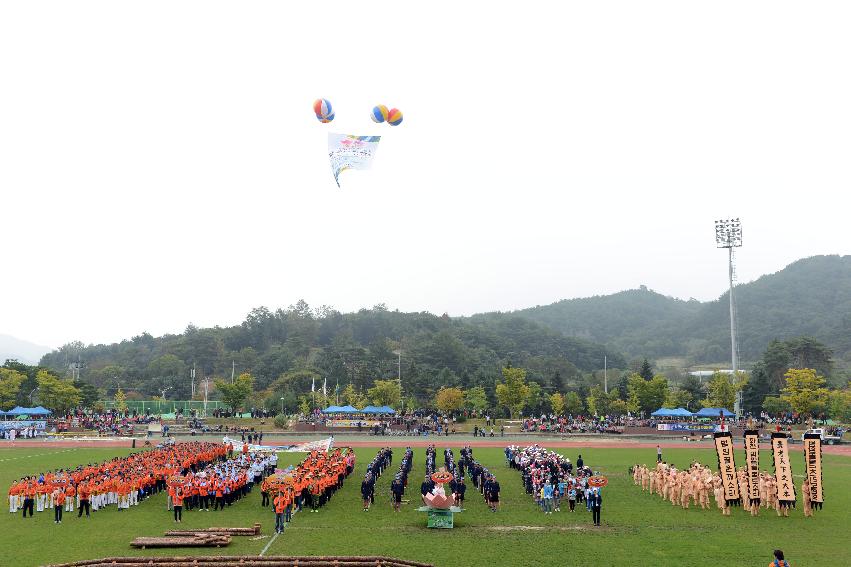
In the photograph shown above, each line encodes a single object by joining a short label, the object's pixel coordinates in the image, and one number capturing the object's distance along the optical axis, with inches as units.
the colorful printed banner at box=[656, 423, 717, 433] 2288.4
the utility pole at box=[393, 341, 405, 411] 4244.1
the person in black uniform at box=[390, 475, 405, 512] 897.5
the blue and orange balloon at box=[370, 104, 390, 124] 1193.4
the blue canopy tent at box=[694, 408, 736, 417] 2348.7
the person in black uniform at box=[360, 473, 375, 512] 908.0
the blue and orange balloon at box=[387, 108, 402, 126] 1200.2
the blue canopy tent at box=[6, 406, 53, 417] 2484.7
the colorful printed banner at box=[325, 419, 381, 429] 2468.0
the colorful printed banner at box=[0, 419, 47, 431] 2333.9
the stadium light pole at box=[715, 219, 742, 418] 2741.1
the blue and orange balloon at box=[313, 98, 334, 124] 1139.3
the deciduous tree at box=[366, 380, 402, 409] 2997.0
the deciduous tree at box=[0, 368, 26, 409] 2773.1
